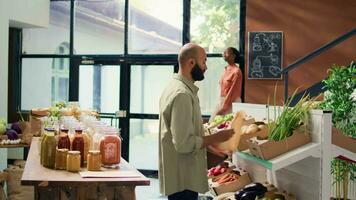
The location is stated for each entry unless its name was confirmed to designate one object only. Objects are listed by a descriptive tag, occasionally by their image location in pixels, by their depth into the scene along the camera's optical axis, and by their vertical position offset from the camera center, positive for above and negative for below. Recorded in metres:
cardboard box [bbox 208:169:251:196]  3.31 -0.66
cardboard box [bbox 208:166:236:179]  3.53 -0.58
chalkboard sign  7.29 +0.56
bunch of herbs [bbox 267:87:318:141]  2.60 -0.15
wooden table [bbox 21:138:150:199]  2.52 -0.50
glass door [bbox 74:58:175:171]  7.97 -0.25
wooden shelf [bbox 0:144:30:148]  5.11 -0.61
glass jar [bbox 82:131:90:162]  2.97 -0.34
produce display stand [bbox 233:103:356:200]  2.42 -0.35
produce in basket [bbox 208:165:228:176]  3.59 -0.59
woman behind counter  6.57 +0.09
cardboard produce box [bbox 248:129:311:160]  2.53 -0.28
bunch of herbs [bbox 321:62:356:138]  3.64 -0.04
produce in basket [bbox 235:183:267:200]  2.97 -0.62
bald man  2.69 -0.25
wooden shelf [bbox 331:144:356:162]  2.45 -0.30
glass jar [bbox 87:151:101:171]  2.81 -0.42
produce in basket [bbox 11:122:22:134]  5.45 -0.46
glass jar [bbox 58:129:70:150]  2.93 -0.32
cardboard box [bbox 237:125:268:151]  2.74 -0.28
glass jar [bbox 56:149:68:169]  2.86 -0.42
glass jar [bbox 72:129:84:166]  2.93 -0.34
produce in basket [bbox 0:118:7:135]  5.34 -0.44
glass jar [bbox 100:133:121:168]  2.90 -0.37
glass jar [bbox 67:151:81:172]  2.79 -0.42
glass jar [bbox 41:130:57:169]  2.93 -0.38
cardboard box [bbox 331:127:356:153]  2.48 -0.25
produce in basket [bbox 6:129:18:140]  5.28 -0.51
